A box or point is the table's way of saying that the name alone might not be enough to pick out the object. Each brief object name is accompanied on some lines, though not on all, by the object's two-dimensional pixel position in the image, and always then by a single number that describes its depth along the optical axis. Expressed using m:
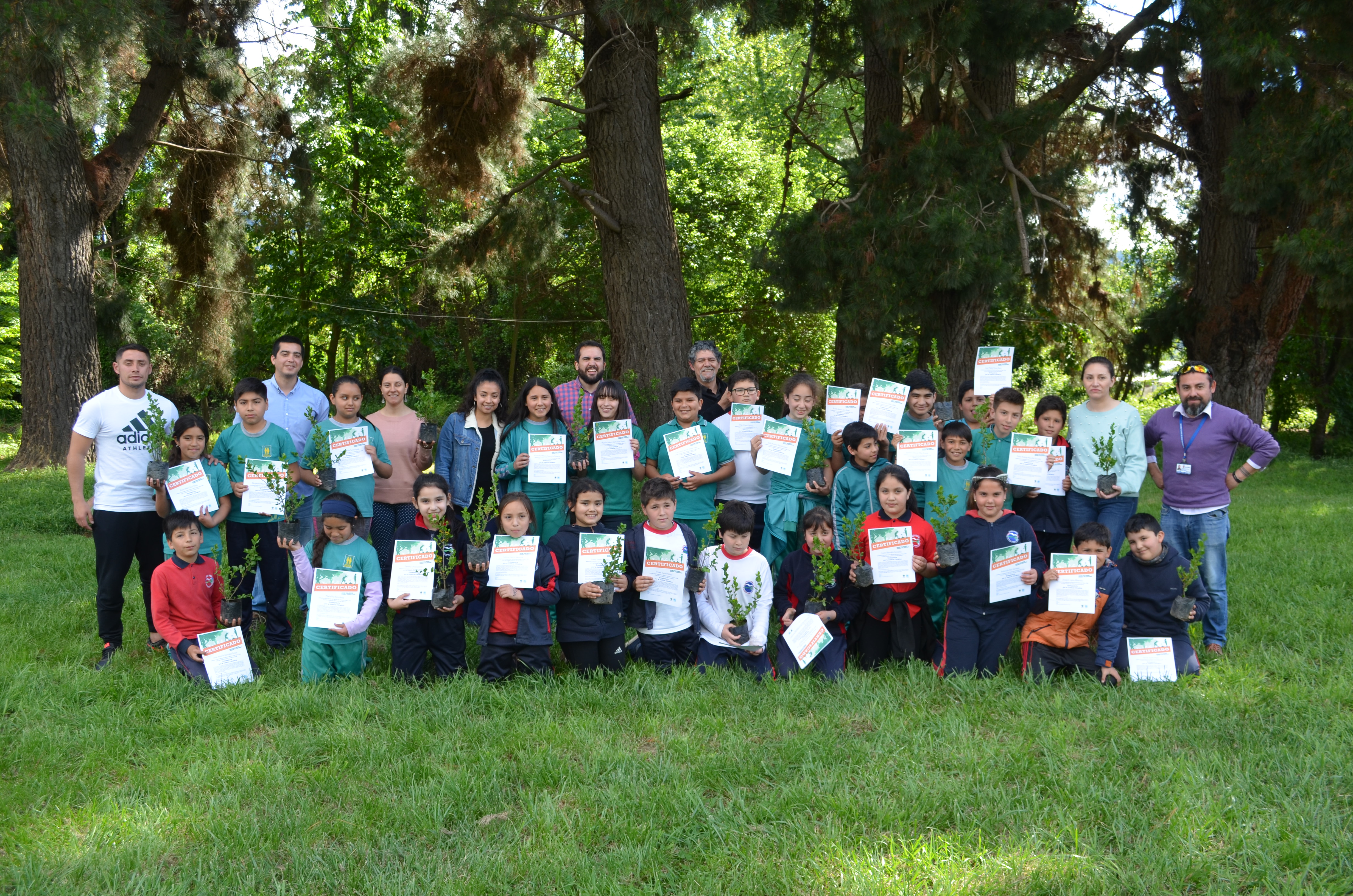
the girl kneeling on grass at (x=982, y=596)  5.38
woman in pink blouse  6.29
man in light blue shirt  6.15
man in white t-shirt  5.62
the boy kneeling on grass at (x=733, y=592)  5.40
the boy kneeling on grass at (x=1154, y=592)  5.27
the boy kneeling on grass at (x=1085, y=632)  5.22
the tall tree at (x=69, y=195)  12.62
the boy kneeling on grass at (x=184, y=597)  5.36
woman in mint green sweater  5.86
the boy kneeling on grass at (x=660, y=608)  5.51
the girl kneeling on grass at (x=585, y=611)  5.34
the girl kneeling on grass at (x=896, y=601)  5.47
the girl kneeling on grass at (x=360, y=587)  5.33
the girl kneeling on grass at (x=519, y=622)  5.30
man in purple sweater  5.79
